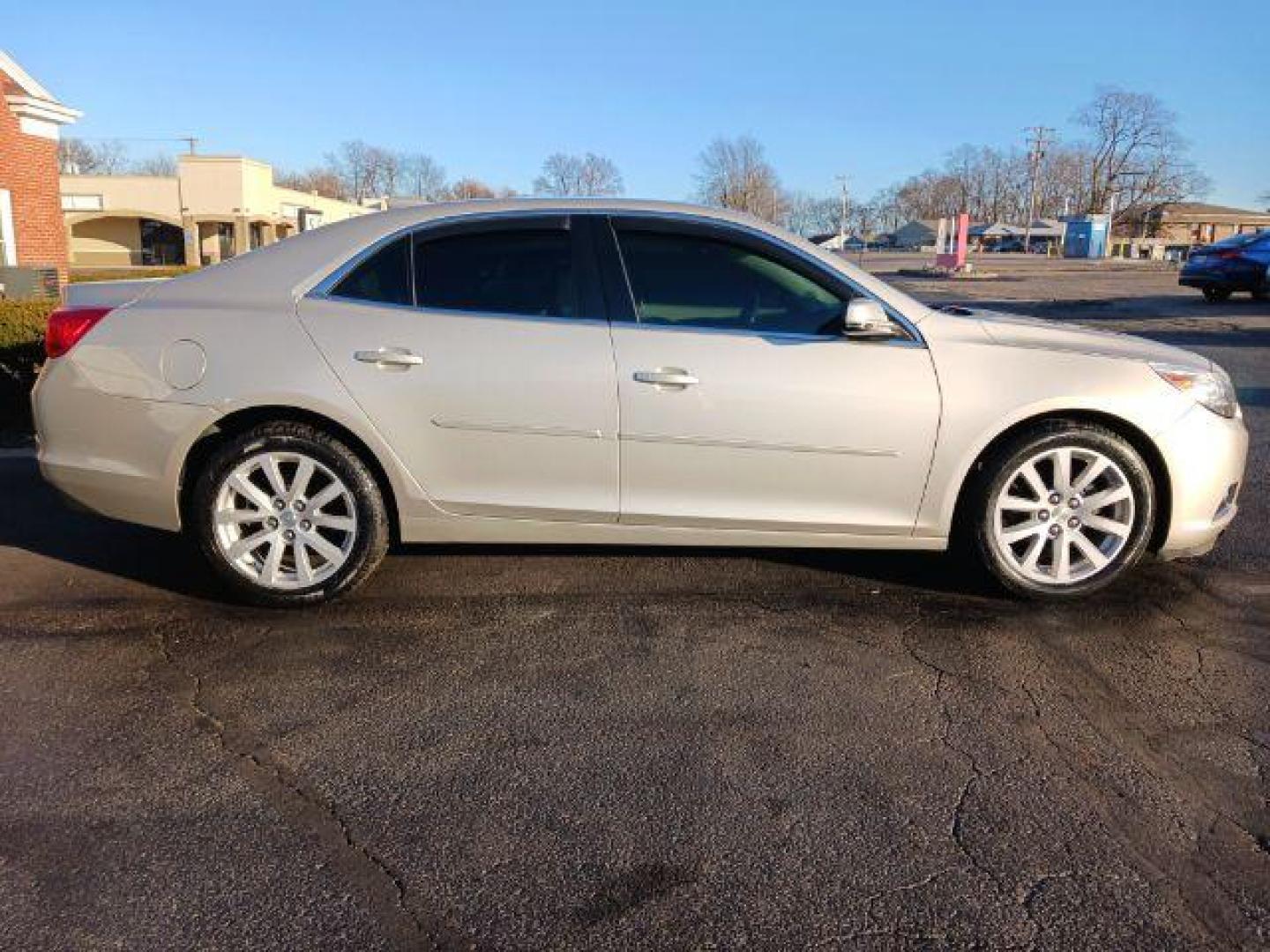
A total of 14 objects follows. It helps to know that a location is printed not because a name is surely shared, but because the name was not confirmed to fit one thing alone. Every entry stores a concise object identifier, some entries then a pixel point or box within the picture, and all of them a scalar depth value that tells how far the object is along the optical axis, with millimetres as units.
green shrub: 7375
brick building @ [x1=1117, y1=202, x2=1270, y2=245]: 103500
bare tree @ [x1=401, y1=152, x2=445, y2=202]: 98500
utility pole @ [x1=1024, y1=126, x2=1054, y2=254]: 96438
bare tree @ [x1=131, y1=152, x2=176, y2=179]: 102250
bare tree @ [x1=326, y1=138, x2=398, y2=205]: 107125
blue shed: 78438
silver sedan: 3934
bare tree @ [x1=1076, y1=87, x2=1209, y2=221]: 108062
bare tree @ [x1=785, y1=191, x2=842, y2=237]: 122312
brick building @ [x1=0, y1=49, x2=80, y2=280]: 16172
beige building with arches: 52500
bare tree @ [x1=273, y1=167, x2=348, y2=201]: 98312
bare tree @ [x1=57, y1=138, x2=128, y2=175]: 90938
